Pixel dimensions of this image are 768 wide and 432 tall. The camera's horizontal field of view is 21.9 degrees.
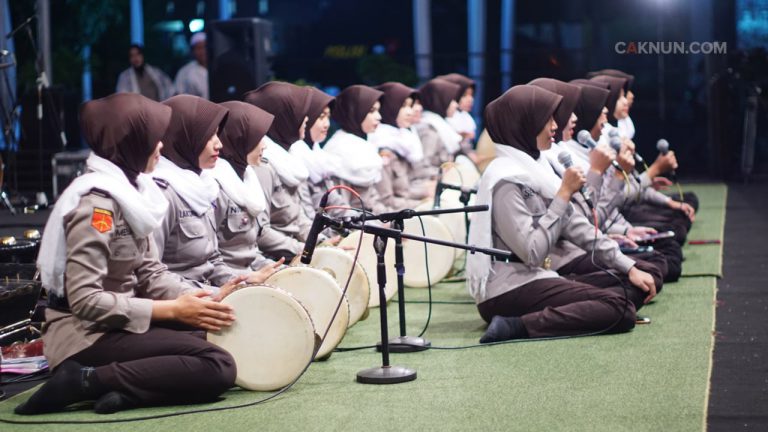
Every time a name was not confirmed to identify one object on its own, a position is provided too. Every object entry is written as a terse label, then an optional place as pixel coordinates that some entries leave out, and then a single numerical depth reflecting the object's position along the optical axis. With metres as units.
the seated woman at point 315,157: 11.36
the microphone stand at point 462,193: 11.58
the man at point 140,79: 21.43
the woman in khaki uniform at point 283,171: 10.11
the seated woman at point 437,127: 16.30
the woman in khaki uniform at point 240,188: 9.01
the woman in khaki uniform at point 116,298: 7.09
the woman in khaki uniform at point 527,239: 9.31
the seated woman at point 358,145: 12.57
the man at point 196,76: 20.08
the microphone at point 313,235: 7.79
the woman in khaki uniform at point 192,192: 8.19
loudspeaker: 15.89
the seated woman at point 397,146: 13.99
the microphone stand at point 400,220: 7.81
